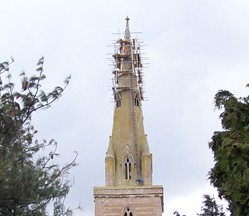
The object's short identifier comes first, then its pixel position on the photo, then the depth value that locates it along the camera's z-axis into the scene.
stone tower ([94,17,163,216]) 37.47
